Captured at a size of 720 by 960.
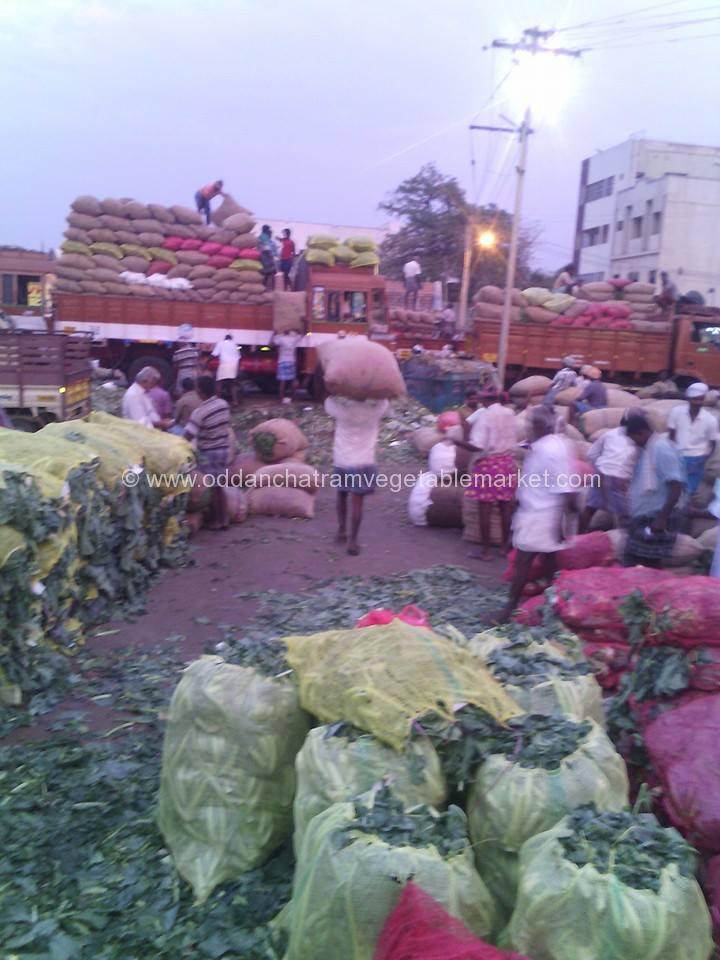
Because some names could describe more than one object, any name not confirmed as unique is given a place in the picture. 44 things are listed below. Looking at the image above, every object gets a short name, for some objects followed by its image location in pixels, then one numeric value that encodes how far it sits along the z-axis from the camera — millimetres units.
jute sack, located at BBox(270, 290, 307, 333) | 15320
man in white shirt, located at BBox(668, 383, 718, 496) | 7961
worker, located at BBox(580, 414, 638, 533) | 6574
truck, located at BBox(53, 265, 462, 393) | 15117
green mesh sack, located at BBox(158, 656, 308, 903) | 2898
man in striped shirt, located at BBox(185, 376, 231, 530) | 7945
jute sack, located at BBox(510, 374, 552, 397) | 14336
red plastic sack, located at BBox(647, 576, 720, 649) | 3391
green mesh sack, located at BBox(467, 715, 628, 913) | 2359
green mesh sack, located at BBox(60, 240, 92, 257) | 15086
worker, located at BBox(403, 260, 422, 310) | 23594
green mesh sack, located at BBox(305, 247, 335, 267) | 15445
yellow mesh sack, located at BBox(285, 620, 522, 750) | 2586
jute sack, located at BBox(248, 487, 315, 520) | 8812
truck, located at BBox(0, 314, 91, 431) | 9836
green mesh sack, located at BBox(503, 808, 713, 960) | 1902
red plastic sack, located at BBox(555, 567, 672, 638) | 4285
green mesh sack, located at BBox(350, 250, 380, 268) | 15773
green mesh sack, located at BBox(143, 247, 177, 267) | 15414
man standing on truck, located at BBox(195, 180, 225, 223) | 16094
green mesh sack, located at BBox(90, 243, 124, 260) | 15133
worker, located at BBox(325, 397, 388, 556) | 7277
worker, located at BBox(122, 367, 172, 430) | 8547
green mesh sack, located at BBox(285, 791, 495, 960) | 2072
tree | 37156
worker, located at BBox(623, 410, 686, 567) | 5266
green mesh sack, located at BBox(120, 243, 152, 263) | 15320
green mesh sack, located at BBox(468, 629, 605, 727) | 3031
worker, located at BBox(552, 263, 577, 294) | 19734
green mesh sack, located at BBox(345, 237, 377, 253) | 15898
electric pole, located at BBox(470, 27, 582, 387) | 16344
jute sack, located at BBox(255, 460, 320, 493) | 9156
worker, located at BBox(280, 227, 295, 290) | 16797
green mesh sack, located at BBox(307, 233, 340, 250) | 15719
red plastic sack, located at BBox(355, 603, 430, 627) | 3148
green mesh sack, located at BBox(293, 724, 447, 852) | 2453
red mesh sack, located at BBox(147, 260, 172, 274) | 15445
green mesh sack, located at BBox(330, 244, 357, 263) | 15688
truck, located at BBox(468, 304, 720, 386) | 17531
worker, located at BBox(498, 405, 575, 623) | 5164
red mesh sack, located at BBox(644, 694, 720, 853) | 2619
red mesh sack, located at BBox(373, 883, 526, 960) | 1860
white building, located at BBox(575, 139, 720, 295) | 35219
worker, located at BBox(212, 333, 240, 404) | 13859
